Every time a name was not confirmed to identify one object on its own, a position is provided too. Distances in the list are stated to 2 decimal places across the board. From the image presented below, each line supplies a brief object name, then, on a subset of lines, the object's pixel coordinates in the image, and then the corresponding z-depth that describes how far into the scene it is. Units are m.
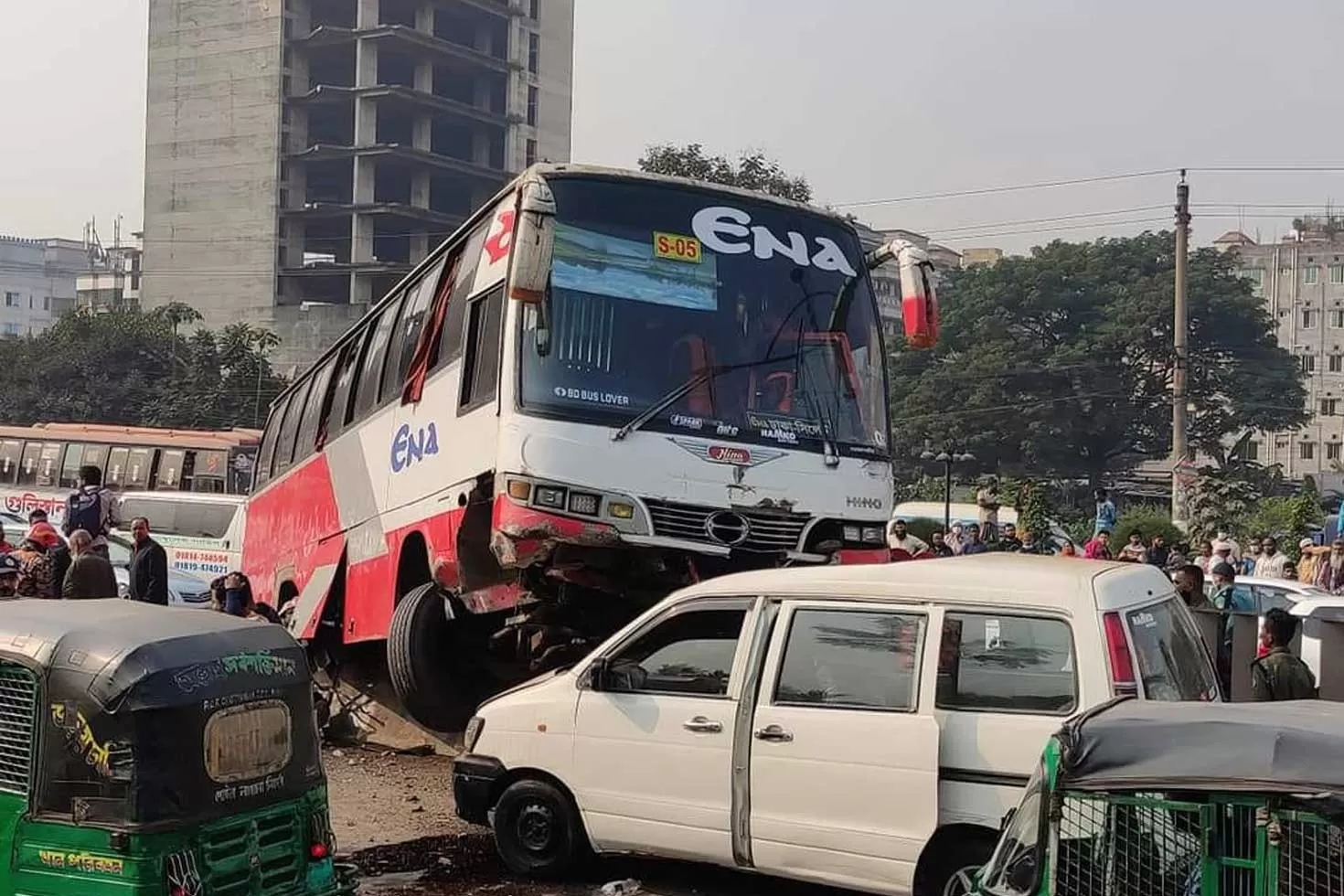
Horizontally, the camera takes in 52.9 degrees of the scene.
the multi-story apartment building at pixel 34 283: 112.06
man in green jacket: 7.32
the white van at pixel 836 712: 5.62
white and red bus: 8.18
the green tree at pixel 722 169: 42.53
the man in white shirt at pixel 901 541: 13.24
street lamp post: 26.10
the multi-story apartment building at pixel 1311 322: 78.44
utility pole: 30.39
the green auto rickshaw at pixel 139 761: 4.66
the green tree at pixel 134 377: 52.91
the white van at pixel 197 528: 26.41
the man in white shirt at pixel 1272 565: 18.67
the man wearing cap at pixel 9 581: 10.18
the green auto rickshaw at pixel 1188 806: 3.38
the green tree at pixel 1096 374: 57.72
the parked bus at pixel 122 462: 30.28
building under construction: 75.44
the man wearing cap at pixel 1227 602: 9.73
